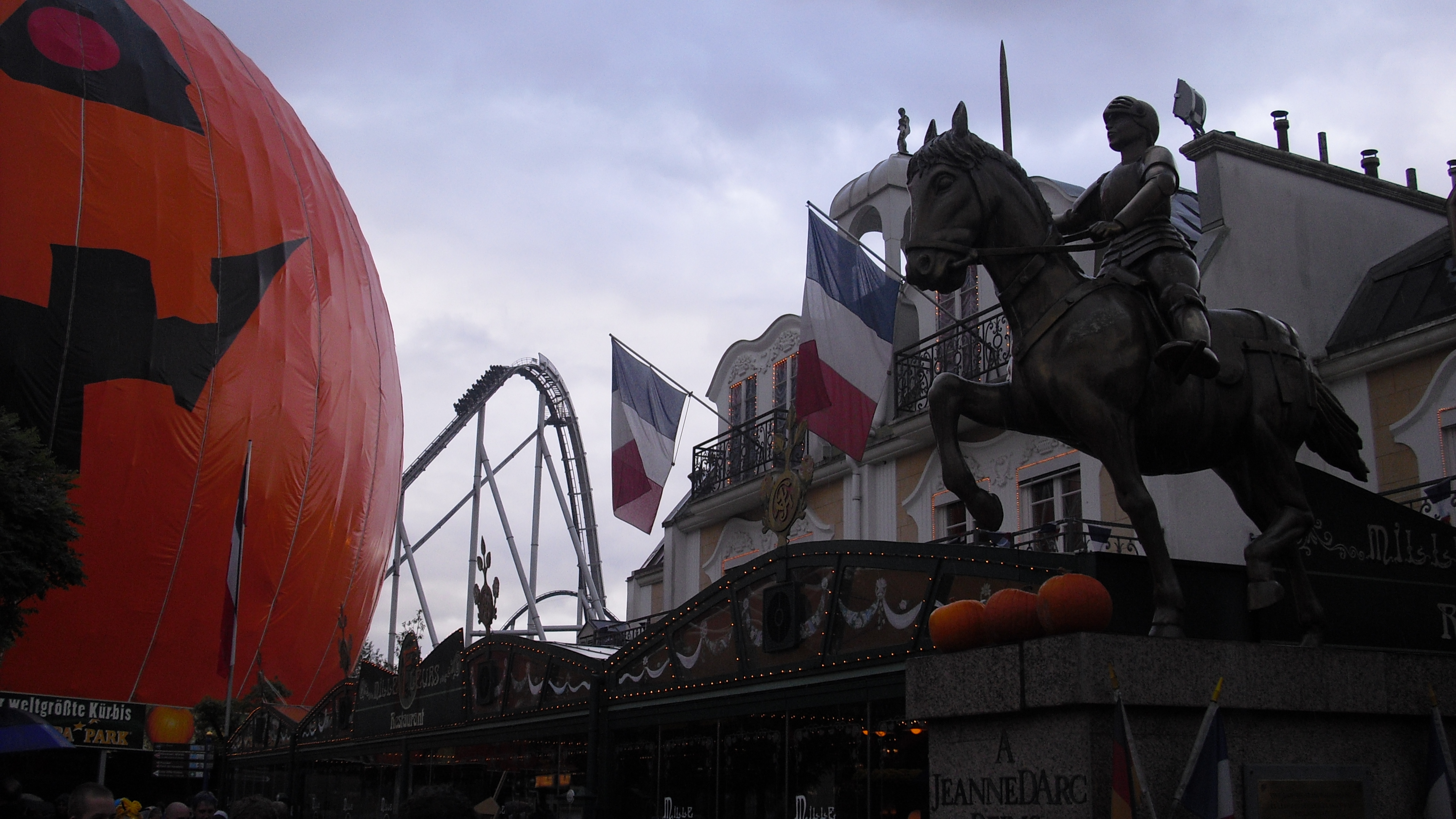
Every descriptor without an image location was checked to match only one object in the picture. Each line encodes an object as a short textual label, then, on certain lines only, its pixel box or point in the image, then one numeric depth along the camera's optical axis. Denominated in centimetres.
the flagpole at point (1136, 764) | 598
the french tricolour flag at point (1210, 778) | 621
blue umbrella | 1349
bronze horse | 691
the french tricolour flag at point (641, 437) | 2212
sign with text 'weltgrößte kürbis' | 2289
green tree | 1395
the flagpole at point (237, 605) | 1883
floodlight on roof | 1855
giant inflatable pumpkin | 2230
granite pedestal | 628
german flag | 600
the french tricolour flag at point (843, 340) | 1741
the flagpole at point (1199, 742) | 623
